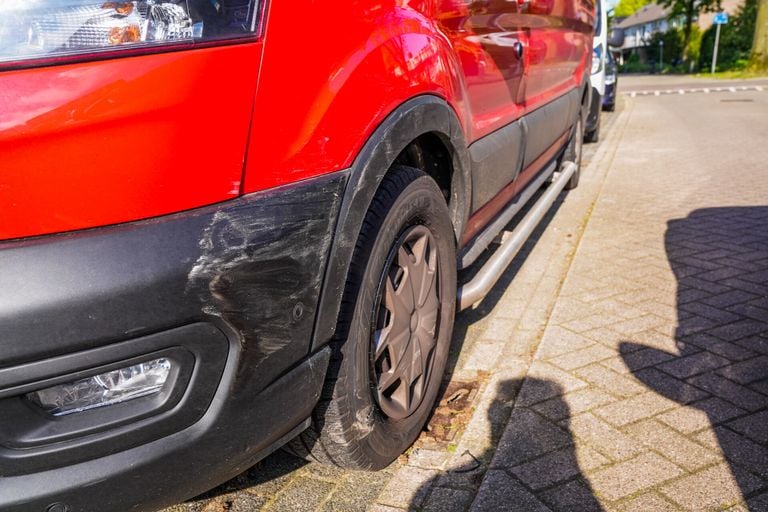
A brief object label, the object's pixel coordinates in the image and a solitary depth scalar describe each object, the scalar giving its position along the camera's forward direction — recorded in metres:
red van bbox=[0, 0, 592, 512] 1.19
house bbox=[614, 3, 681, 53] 77.08
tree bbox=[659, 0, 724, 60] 47.64
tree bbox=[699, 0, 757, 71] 40.62
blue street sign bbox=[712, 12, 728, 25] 36.76
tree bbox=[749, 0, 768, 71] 29.97
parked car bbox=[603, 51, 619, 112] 12.82
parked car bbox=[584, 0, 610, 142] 9.49
